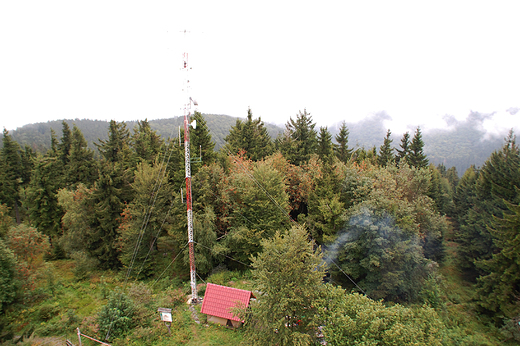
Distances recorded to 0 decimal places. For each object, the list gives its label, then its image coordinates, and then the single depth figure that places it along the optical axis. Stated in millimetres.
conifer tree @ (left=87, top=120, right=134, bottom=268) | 27141
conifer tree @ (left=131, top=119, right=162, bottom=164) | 36125
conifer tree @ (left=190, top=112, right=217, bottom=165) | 27562
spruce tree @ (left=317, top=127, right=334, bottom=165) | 37759
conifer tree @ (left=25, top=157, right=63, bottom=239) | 33188
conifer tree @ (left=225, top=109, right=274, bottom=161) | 36875
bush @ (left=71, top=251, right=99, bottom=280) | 25672
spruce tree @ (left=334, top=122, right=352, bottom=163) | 44031
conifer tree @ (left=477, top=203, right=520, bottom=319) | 19938
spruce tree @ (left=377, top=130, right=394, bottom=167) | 46350
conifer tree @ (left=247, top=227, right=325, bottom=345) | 11695
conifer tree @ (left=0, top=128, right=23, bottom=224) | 39281
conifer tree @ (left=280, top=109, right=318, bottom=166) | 36812
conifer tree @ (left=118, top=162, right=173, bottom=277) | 25172
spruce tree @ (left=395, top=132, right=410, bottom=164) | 44825
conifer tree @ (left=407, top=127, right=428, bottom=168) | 42719
